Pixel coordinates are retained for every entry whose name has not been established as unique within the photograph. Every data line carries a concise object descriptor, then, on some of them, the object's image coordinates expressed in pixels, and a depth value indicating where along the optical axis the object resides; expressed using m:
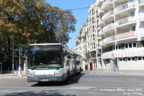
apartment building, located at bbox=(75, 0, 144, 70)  40.75
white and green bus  14.84
